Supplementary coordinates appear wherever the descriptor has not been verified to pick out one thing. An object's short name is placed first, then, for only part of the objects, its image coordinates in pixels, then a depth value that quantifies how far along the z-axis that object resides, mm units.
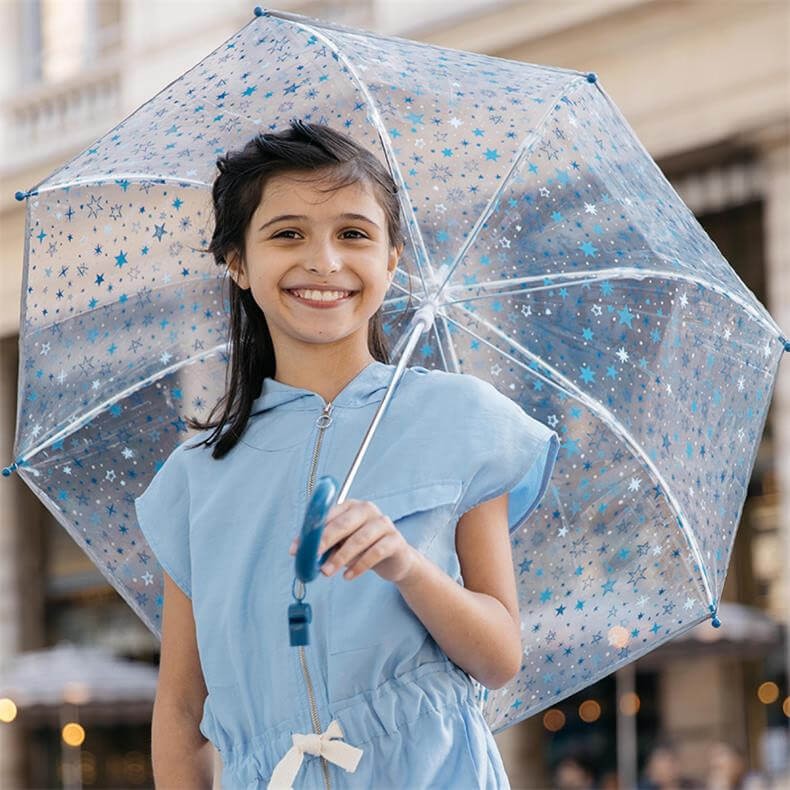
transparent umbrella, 2754
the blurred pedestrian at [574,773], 11180
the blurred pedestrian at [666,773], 10070
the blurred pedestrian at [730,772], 9719
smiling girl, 2113
